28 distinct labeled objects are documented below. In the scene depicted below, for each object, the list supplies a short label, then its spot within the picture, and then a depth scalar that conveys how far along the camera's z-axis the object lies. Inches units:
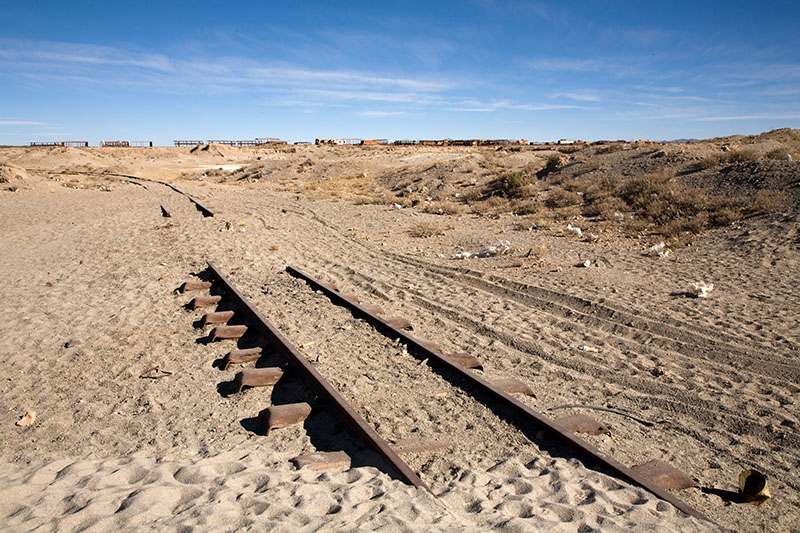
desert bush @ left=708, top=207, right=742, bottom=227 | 525.7
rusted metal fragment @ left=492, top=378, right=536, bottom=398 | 204.2
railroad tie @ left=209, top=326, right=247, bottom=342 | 259.4
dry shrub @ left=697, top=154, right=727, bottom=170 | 719.1
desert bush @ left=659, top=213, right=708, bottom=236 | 530.9
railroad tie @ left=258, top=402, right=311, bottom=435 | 175.6
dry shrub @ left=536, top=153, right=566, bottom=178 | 971.8
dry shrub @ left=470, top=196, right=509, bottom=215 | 768.9
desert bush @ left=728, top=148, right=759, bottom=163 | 715.4
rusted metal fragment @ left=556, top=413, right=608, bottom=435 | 176.1
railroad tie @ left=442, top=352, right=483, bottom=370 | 233.0
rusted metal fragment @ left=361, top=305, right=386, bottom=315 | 303.0
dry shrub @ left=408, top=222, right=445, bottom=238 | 605.6
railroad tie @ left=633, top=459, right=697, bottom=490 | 146.4
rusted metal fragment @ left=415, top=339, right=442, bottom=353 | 241.9
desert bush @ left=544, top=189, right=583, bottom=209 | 745.0
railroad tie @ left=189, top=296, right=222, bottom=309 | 313.3
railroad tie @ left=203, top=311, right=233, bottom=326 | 282.4
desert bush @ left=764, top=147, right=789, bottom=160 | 750.5
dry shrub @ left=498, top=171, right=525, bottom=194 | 847.7
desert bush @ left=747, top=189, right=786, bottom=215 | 522.9
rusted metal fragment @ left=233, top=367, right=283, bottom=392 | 205.9
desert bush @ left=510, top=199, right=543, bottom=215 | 740.6
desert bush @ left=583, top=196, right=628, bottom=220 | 652.8
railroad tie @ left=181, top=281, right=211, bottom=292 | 350.5
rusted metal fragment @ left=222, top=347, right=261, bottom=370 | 229.8
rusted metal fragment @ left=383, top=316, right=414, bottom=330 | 282.1
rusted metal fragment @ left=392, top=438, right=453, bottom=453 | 160.2
